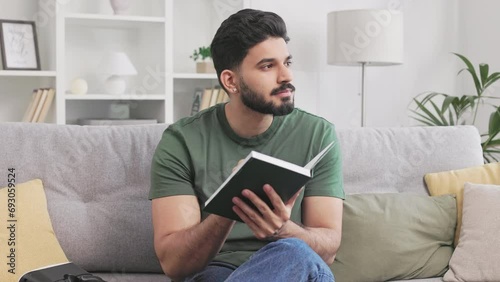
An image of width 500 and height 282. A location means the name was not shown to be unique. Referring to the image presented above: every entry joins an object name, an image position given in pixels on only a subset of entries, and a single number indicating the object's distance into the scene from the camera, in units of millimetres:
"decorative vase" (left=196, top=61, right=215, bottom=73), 4241
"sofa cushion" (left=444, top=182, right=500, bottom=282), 2225
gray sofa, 2193
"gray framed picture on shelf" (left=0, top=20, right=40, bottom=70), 3873
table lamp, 4004
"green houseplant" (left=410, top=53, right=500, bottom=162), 3470
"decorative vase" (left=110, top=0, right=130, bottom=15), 4098
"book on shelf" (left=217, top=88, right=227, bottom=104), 4246
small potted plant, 4246
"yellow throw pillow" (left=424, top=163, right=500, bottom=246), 2449
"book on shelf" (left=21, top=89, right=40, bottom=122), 3918
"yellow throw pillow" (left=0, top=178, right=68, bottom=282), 2051
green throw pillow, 2236
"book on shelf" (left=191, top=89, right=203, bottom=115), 4332
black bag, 1676
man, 1870
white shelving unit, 3961
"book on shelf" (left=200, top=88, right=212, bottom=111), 4258
